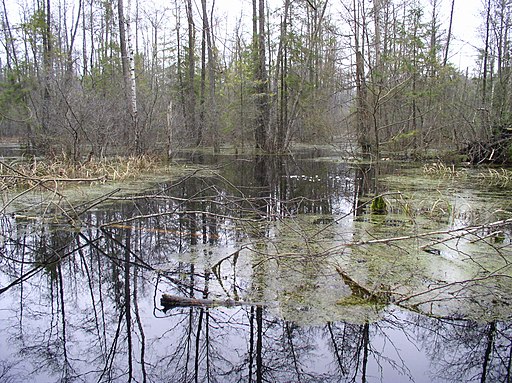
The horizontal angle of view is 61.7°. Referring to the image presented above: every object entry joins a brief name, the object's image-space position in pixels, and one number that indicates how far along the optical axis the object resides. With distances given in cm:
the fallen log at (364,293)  315
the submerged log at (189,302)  309
